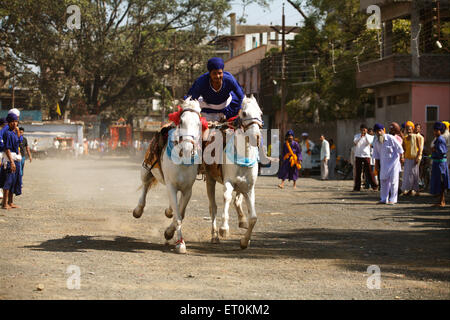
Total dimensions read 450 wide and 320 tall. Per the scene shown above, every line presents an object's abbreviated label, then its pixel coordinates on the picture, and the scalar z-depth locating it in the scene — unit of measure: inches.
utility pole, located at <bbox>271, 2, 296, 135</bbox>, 1572.3
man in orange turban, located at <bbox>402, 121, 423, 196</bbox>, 749.9
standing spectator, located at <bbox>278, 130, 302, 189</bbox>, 967.6
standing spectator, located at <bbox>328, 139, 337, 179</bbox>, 1283.2
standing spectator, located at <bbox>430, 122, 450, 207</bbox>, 643.5
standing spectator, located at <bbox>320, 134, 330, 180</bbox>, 1162.0
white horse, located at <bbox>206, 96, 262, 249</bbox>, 360.8
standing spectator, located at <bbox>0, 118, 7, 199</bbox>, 593.0
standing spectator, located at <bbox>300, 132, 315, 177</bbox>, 1275.3
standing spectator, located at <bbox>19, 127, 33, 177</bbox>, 662.3
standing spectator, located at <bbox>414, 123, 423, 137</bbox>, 769.6
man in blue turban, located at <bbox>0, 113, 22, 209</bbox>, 592.4
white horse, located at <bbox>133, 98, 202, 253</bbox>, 354.9
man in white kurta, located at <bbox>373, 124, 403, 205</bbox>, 705.0
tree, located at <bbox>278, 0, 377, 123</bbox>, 1632.6
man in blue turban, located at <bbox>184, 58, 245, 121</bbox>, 395.5
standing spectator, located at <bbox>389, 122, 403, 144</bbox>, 768.8
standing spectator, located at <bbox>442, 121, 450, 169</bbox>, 774.5
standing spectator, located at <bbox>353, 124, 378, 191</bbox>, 892.6
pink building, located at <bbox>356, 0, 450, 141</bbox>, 1235.9
